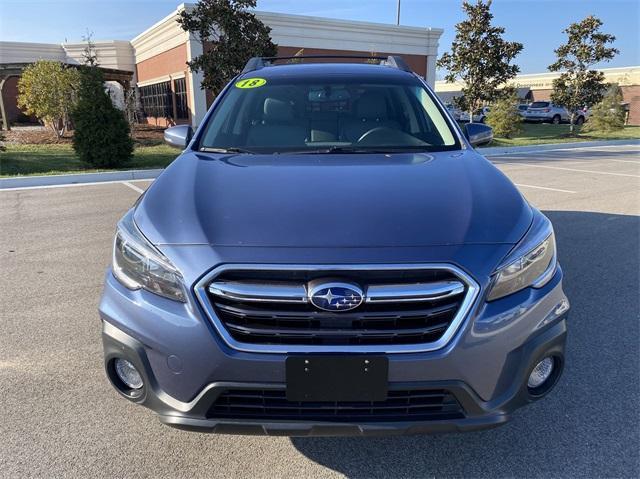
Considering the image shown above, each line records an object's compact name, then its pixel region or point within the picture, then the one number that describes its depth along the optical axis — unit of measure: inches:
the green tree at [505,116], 784.9
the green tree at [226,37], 522.0
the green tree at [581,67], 829.2
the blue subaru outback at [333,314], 68.3
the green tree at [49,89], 639.1
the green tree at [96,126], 453.7
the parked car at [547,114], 1376.7
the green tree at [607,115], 919.0
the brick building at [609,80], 1493.6
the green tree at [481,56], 728.3
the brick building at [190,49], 807.7
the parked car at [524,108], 1427.2
